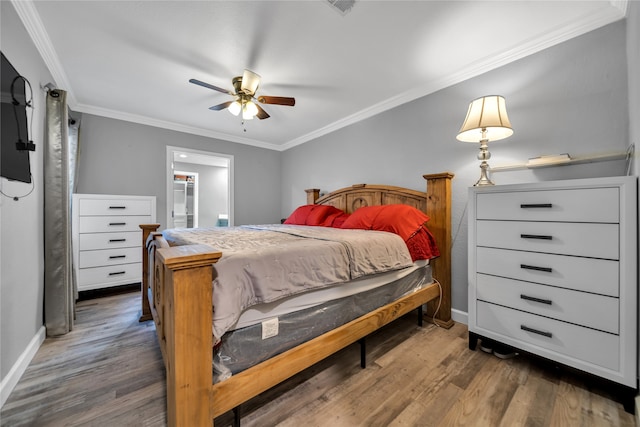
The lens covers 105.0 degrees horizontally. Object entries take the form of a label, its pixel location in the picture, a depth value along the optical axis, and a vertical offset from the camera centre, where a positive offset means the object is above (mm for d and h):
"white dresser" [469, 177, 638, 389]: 1234 -334
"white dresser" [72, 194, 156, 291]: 2756 -290
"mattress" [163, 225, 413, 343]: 1009 -259
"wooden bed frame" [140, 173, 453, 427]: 856 -609
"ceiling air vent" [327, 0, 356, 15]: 1544 +1337
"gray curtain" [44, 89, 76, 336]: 1947 -47
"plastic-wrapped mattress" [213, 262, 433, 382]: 1036 -586
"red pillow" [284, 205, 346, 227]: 3025 -22
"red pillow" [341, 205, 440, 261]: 2064 -103
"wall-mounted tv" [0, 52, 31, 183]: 1314 +502
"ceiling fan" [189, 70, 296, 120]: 2141 +1067
